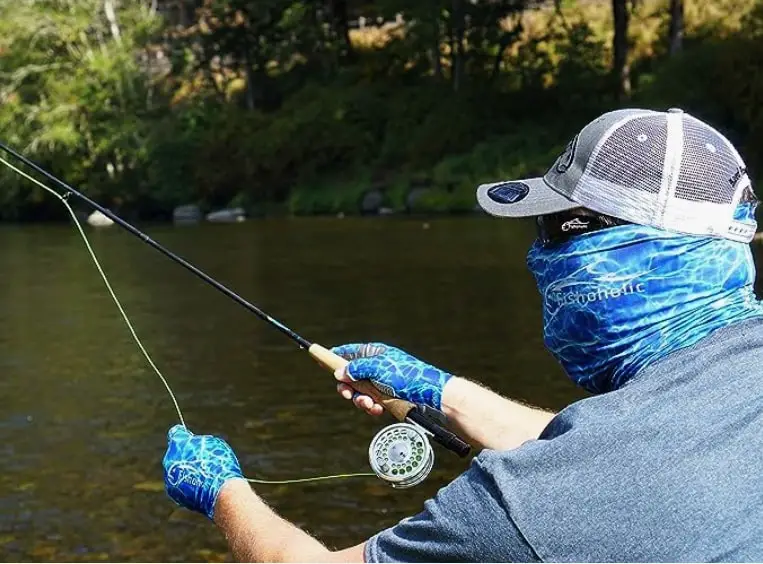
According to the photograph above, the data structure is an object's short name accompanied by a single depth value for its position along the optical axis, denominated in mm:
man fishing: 1729
